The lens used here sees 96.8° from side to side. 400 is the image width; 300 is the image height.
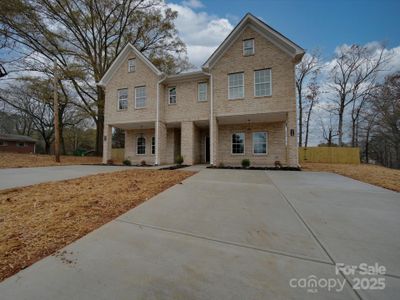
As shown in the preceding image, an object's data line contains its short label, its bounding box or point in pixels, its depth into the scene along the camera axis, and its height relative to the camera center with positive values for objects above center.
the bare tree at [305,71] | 22.33 +10.46
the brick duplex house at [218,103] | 10.96 +3.40
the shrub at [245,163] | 11.67 -0.72
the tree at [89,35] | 14.86 +11.11
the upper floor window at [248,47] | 11.47 +6.84
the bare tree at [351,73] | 20.62 +9.74
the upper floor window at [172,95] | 13.68 +4.39
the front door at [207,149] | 15.07 +0.20
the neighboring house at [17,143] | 30.24 +1.30
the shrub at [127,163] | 14.34 -0.94
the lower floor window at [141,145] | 15.77 +0.57
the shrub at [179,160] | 12.65 -0.63
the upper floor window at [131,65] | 14.16 +6.93
